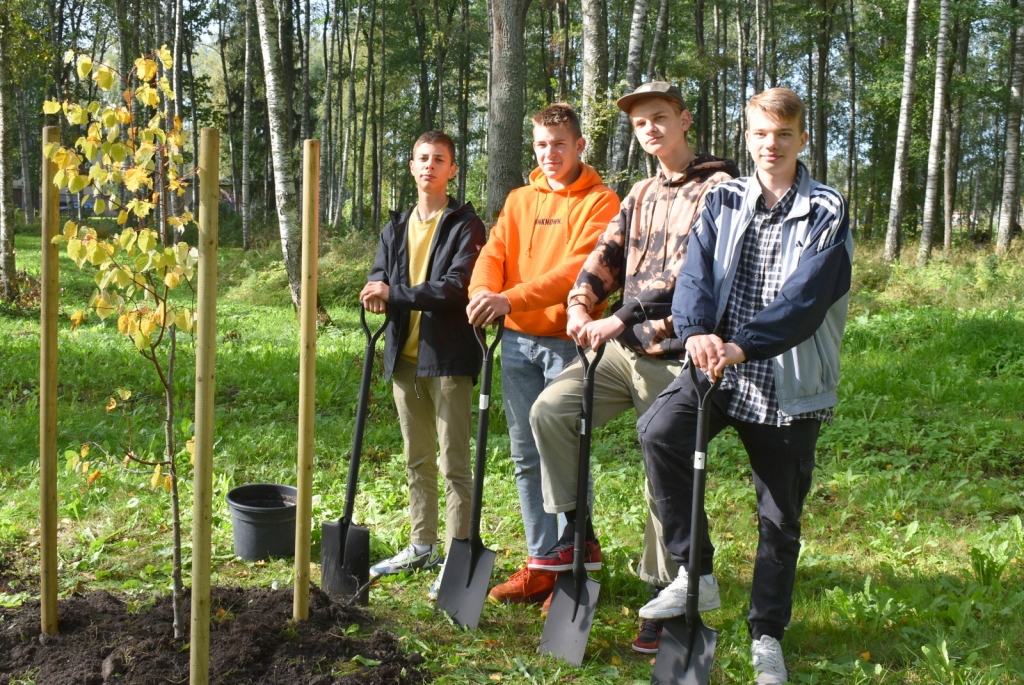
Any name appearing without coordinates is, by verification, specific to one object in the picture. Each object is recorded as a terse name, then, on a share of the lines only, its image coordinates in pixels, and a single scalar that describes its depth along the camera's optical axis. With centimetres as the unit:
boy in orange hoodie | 362
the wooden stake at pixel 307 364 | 302
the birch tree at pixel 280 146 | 1091
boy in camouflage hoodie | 337
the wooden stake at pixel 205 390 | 241
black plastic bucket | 428
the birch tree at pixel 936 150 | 1488
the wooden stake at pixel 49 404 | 306
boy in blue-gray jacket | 290
